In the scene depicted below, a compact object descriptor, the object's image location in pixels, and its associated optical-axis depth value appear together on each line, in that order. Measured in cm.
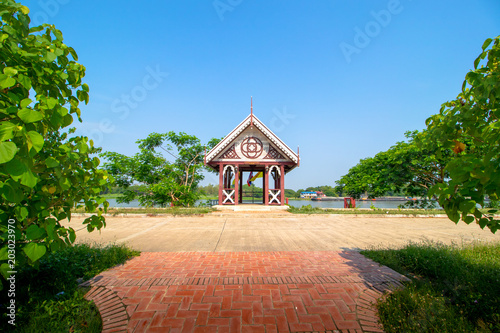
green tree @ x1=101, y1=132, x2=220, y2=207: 1712
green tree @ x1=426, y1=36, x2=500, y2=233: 167
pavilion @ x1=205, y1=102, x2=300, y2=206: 1612
